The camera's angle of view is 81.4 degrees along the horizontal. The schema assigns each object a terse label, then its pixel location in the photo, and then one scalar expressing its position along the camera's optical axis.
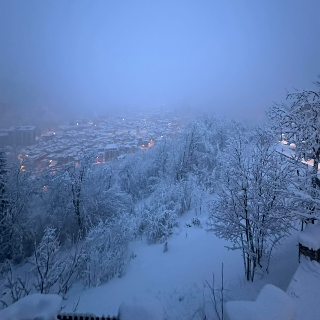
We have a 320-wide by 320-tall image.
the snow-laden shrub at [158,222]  10.16
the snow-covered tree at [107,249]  7.24
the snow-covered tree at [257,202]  5.07
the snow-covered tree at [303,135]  5.32
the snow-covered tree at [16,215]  10.62
